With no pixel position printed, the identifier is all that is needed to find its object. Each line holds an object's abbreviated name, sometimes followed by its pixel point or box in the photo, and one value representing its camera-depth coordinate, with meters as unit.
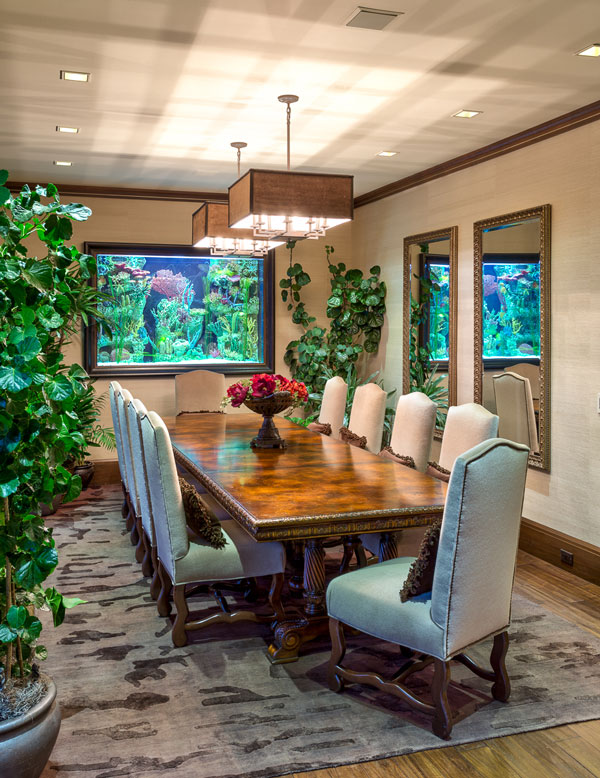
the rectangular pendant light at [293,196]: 3.88
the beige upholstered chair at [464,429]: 3.73
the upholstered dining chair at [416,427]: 4.39
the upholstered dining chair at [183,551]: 3.25
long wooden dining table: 2.90
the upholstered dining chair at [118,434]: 4.97
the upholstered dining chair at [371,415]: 5.04
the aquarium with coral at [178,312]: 7.18
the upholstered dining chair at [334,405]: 5.65
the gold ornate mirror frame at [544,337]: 4.75
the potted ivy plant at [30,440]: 1.96
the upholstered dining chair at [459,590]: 2.46
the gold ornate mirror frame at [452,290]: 5.86
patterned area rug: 2.55
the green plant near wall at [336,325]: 7.16
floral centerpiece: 4.32
